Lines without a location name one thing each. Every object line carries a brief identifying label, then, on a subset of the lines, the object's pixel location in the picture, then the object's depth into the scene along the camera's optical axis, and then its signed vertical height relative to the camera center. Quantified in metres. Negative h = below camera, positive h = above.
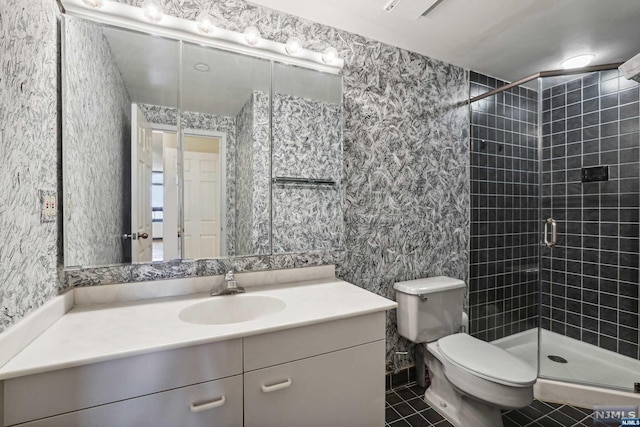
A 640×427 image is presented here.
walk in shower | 2.12 -0.03
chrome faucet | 1.32 -0.34
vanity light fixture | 1.19 +0.81
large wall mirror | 1.21 +0.29
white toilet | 1.37 -0.76
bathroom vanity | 0.77 -0.47
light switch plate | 1.00 +0.02
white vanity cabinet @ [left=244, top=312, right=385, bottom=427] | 0.98 -0.59
